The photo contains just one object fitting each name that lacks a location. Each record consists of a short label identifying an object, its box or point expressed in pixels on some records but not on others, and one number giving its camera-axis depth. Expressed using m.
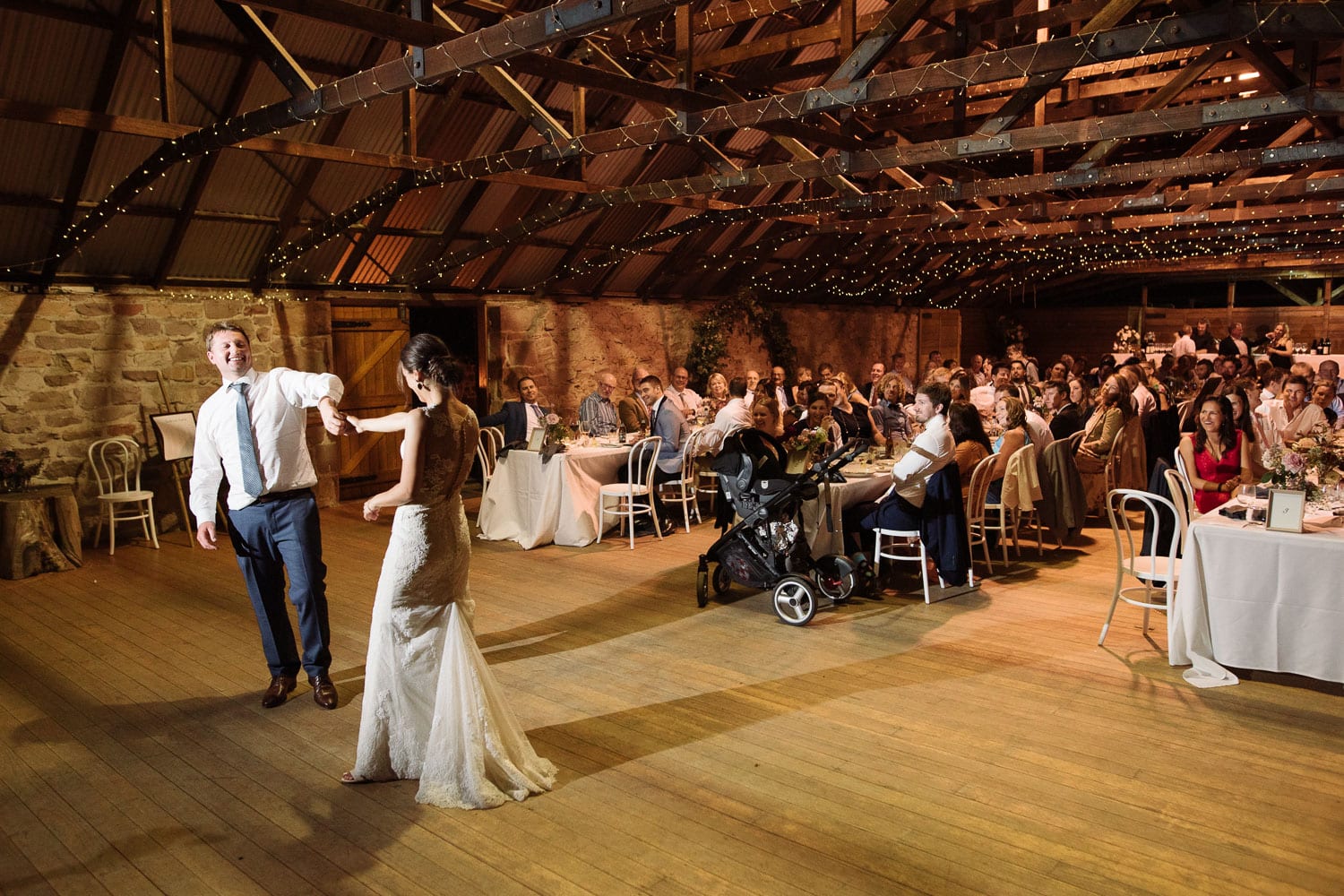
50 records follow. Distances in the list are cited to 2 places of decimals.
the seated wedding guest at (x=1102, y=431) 7.57
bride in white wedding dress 3.26
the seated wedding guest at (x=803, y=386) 10.22
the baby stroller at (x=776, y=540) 5.40
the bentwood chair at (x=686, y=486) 7.91
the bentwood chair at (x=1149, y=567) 4.59
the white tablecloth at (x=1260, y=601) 4.20
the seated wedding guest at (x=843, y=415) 8.01
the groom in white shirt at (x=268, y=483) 3.97
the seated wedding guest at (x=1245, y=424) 5.55
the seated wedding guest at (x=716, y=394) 10.06
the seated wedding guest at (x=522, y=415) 8.55
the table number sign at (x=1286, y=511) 4.25
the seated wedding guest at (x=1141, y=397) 8.52
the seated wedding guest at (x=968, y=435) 6.21
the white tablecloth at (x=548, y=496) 7.60
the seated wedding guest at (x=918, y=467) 5.55
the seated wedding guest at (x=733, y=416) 7.11
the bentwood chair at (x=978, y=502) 6.12
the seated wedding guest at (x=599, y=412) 8.75
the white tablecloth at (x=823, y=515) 6.00
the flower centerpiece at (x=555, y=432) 7.55
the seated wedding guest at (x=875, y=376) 9.79
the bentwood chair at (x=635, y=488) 7.48
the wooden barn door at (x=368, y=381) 10.03
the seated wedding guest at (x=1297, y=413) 7.32
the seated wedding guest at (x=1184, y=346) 16.22
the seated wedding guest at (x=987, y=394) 9.66
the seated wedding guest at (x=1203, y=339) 17.08
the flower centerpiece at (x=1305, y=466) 4.52
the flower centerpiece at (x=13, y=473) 7.17
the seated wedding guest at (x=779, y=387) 10.97
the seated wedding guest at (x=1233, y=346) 15.95
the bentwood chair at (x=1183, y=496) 4.55
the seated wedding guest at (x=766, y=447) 5.57
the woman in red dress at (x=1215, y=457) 5.43
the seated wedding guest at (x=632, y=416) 8.69
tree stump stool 6.70
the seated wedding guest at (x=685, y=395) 9.62
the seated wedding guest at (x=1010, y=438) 6.61
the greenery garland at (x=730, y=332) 13.97
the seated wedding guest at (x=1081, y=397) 9.09
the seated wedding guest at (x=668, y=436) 7.86
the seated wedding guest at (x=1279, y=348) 12.48
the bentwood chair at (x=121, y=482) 7.62
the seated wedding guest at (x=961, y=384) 8.39
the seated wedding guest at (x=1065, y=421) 7.76
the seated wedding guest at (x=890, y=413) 8.24
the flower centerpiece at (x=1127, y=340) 13.55
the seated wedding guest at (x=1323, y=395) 7.97
